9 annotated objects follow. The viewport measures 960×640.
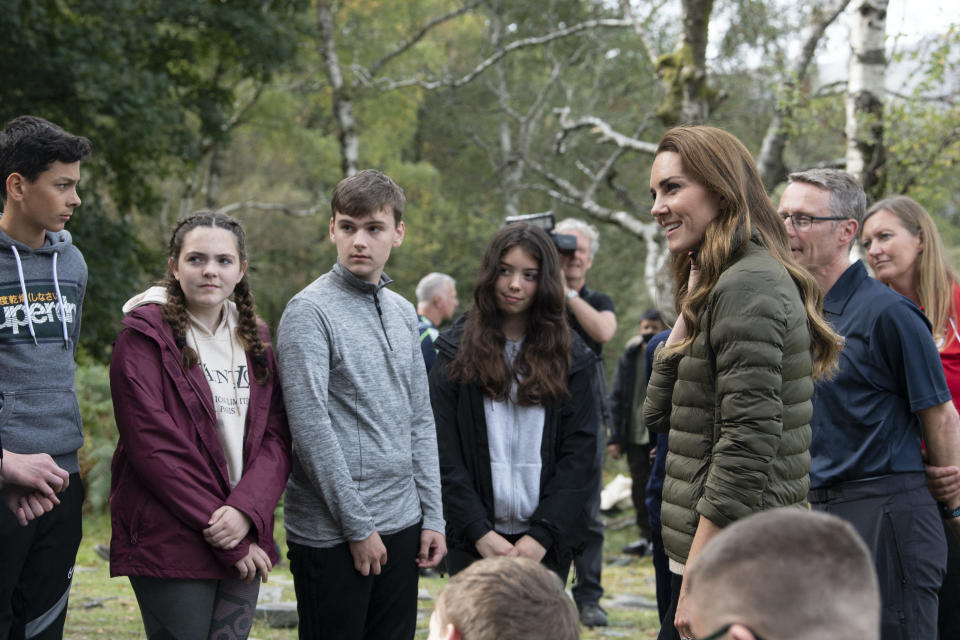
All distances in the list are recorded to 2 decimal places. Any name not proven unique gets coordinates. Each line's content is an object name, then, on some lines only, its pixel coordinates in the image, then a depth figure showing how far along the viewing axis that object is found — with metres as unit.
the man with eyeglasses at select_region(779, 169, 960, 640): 3.34
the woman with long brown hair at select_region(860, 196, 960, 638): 4.21
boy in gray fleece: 3.35
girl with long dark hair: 3.91
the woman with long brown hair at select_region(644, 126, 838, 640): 2.56
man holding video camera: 5.74
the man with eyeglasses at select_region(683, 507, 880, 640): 1.53
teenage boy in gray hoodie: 3.20
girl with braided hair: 3.06
